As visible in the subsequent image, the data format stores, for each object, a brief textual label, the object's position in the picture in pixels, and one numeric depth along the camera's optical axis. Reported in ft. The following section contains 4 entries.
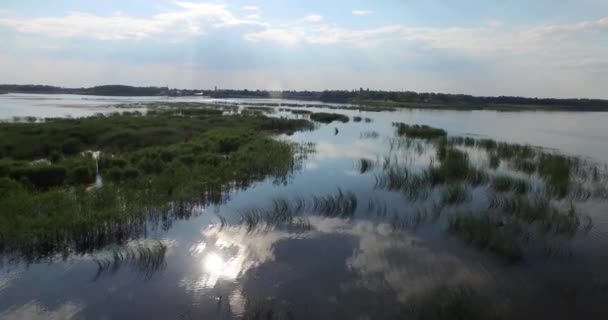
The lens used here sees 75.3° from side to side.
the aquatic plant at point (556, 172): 45.29
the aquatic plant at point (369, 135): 99.96
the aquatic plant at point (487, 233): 28.63
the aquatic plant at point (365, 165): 56.94
